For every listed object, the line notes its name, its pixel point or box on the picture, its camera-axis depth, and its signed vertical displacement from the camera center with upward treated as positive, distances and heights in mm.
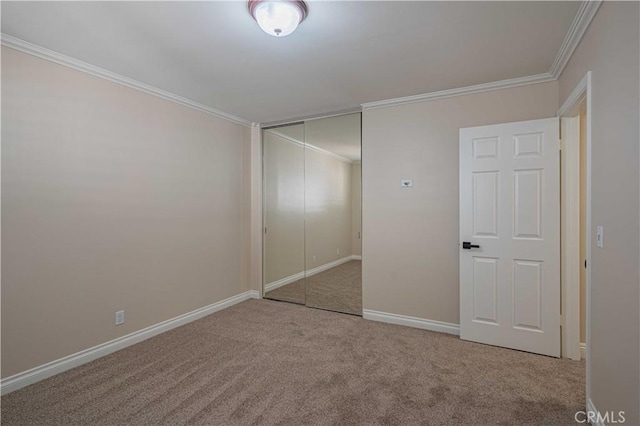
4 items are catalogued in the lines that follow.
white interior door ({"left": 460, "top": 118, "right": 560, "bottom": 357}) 2777 -212
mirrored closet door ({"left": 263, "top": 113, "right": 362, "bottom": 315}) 4582 +6
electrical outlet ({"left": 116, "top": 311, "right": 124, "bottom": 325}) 2941 -986
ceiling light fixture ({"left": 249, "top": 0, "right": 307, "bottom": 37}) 1851 +1194
